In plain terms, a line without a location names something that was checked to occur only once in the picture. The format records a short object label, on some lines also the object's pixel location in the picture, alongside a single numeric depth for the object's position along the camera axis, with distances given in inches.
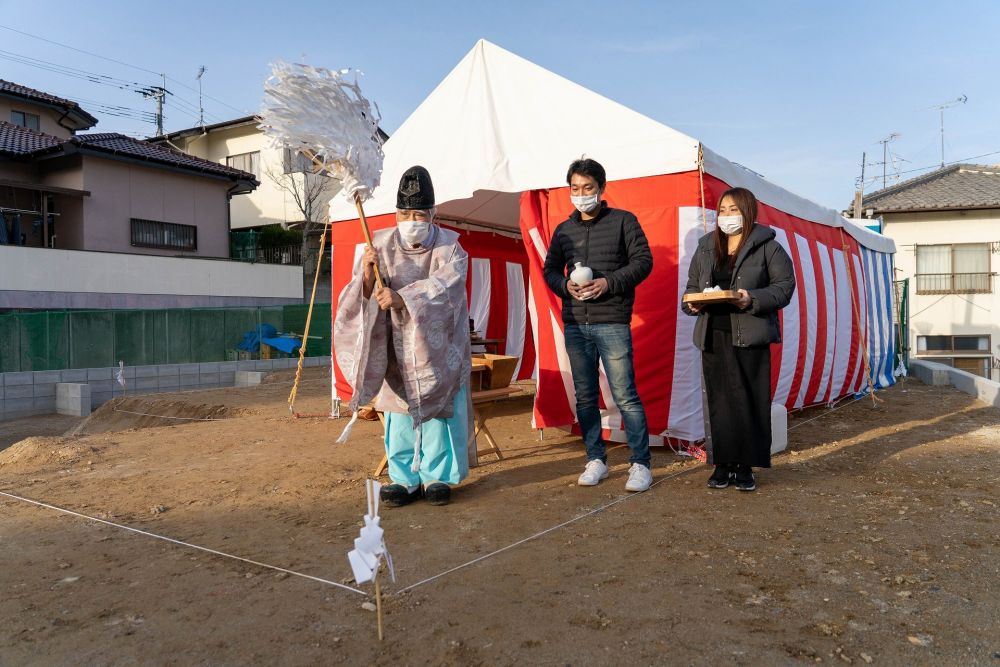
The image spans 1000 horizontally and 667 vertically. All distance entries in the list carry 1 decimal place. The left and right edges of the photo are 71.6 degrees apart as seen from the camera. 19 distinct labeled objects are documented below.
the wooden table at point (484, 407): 165.9
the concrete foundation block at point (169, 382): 427.2
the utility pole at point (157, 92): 1081.4
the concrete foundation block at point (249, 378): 434.5
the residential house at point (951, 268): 714.8
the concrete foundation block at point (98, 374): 407.5
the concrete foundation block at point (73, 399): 382.6
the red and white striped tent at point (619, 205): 167.8
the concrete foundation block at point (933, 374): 366.9
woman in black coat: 131.1
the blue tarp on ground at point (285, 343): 493.8
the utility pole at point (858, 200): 609.6
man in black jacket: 135.5
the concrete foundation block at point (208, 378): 442.6
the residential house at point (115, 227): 504.7
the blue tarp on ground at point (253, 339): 481.1
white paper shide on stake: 71.5
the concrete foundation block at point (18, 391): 374.0
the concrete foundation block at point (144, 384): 415.8
